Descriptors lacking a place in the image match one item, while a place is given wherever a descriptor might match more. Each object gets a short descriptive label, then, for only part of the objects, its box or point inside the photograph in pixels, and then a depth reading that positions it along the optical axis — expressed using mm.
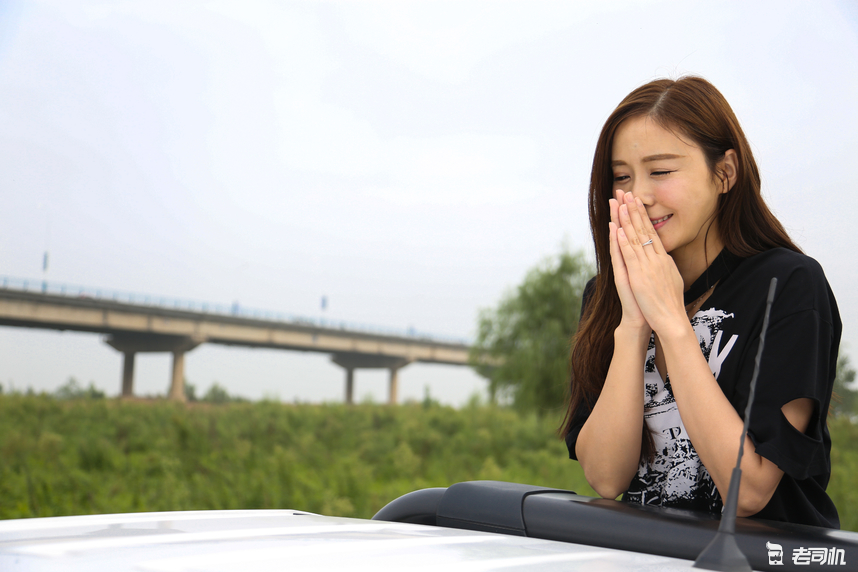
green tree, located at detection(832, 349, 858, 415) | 16622
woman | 1509
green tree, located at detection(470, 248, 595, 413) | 17609
